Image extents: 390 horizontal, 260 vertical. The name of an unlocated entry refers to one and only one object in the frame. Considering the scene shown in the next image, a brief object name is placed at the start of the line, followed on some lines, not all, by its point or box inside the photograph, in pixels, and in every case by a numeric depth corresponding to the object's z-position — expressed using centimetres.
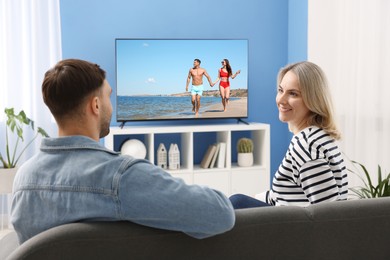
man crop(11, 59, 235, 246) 132
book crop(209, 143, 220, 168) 504
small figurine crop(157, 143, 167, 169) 495
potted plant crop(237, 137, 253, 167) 511
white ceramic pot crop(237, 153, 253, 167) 511
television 487
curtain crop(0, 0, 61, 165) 472
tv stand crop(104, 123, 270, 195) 486
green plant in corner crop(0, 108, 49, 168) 432
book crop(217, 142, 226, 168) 502
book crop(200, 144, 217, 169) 504
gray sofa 129
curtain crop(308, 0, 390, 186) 421
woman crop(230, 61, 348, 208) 197
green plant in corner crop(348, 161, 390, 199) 265
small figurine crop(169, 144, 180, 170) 493
